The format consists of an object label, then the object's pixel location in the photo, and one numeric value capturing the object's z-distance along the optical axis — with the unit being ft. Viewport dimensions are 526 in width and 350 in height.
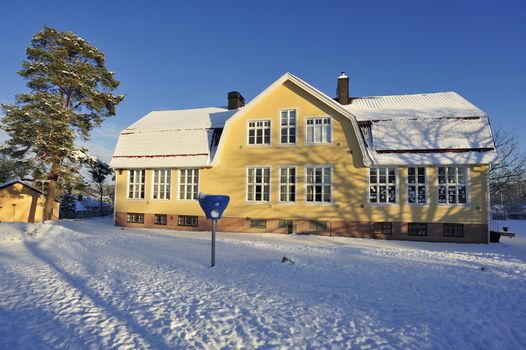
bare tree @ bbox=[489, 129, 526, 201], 93.97
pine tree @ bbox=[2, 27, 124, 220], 70.85
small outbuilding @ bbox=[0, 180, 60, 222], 90.02
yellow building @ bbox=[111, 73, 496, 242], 54.19
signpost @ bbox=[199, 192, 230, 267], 32.68
